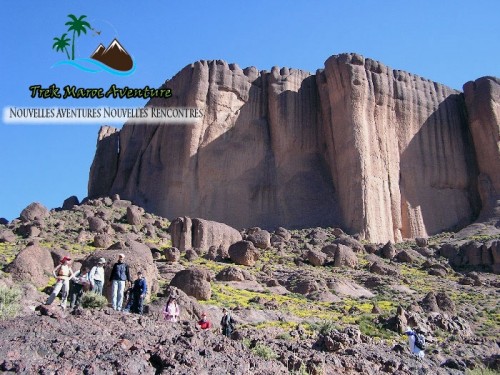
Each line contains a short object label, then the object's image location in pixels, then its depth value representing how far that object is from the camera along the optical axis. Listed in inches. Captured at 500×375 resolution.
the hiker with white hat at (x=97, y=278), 547.7
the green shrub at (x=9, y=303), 452.4
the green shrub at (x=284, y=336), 685.3
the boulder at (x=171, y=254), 1330.0
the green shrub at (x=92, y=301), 538.6
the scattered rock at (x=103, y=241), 1455.5
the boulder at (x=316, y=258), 1494.8
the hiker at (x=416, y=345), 644.7
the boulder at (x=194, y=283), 960.3
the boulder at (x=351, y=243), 1649.2
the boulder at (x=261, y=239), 1599.4
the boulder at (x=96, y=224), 1632.6
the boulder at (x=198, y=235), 1519.4
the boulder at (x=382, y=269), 1441.3
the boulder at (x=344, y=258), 1483.1
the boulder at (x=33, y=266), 833.5
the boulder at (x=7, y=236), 1450.5
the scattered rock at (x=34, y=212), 1763.0
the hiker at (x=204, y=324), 568.7
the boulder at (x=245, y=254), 1414.9
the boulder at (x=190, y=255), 1391.9
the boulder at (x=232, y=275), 1208.8
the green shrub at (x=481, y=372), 543.8
